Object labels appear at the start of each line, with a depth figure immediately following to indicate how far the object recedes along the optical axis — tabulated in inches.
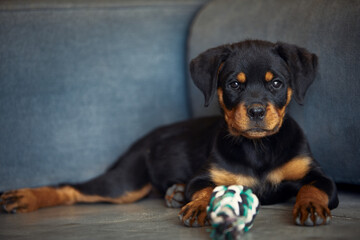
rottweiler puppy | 118.9
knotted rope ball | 86.1
